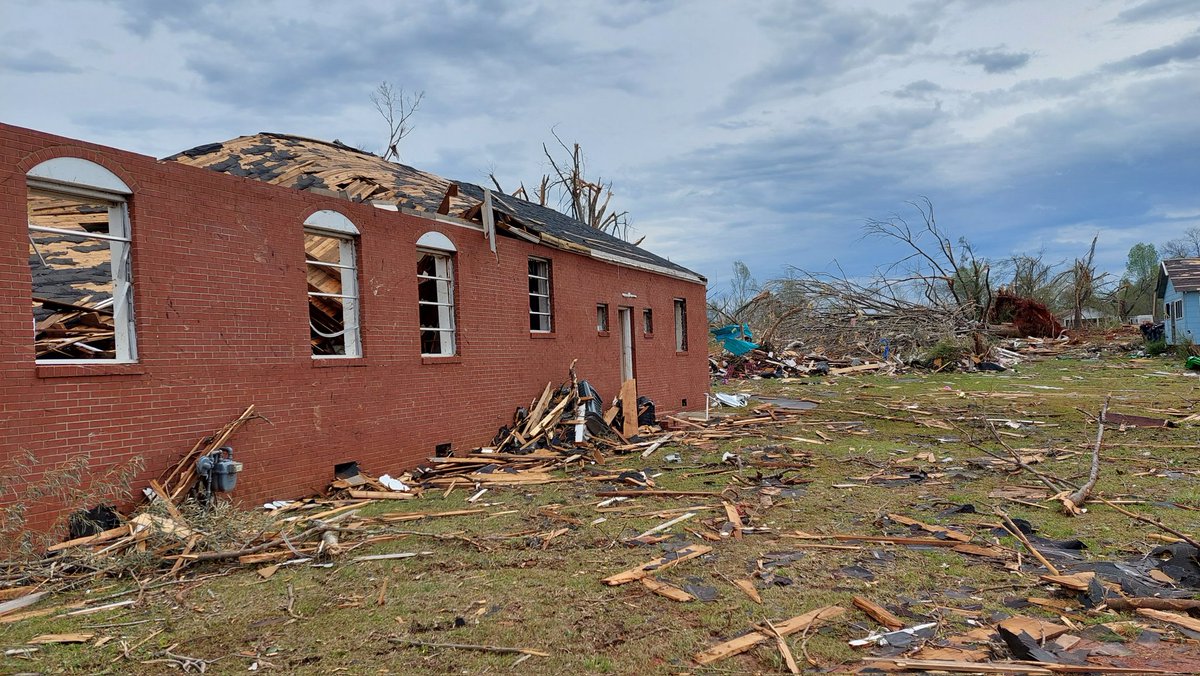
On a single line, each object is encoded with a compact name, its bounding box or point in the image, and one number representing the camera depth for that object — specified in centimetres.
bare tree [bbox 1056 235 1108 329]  4234
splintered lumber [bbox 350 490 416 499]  919
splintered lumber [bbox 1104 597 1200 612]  448
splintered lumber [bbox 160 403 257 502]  749
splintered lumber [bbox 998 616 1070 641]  416
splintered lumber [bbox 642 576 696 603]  508
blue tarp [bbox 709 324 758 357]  3058
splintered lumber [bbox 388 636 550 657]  421
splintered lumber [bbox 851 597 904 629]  446
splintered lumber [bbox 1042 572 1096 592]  484
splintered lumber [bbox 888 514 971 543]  636
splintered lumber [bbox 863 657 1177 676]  365
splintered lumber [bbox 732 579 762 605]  503
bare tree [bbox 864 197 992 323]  3556
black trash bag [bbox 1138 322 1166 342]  3404
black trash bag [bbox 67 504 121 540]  659
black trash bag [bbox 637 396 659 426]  1594
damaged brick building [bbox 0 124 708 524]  673
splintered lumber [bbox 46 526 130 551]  628
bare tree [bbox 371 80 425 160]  3369
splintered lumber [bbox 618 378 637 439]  1485
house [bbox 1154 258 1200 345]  3192
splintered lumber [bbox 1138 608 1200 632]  424
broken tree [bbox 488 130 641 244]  4244
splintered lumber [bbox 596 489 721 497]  876
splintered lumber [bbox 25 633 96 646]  456
